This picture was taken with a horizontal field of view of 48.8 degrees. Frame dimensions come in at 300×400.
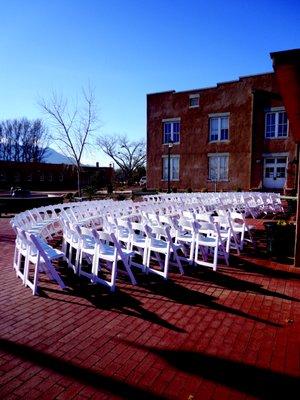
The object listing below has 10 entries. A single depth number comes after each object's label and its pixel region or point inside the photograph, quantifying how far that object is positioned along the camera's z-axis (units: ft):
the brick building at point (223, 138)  82.28
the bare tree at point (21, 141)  244.22
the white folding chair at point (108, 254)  16.60
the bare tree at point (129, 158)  184.44
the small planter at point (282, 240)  23.97
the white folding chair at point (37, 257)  16.21
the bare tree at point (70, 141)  84.39
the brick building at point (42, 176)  146.72
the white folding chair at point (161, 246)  18.40
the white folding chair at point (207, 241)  20.54
